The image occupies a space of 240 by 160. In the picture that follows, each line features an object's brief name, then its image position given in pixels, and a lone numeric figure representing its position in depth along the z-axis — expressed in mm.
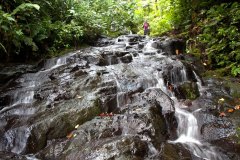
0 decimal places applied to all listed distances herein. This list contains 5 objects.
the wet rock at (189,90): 5031
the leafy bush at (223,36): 5889
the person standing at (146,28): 11578
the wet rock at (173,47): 7530
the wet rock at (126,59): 6814
